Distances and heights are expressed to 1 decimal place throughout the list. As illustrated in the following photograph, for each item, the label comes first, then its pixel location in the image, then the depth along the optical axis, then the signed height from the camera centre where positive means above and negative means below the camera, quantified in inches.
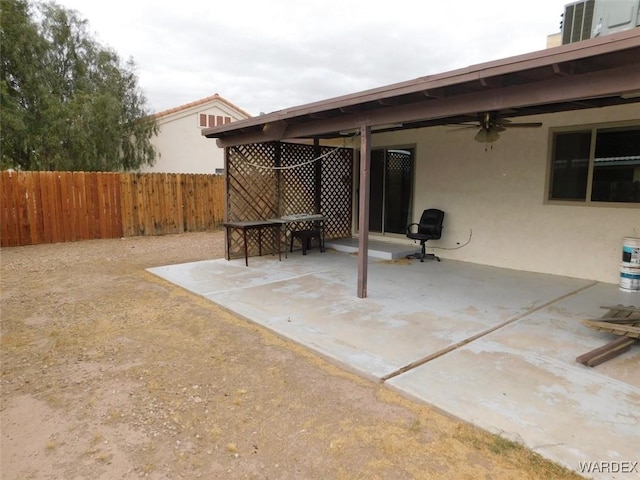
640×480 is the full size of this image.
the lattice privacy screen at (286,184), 278.5 +8.6
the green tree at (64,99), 453.1 +120.5
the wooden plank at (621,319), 129.9 -41.2
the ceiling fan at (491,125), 188.0 +36.4
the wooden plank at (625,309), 139.4 -40.4
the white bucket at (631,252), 184.1 -25.3
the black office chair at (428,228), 263.6 -21.9
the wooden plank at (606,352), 110.7 -45.7
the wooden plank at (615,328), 120.7 -41.9
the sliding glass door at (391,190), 302.0 +5.3
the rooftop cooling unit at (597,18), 170.2 +86.5
